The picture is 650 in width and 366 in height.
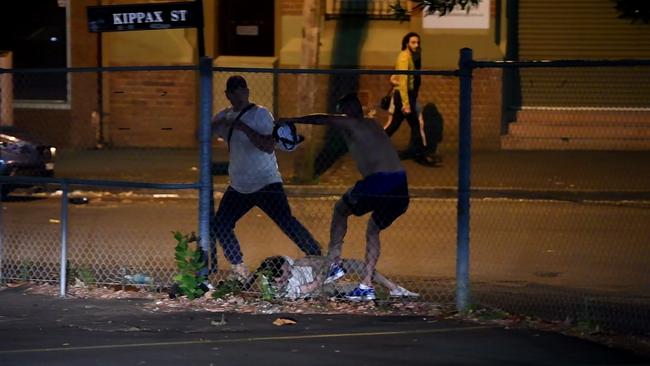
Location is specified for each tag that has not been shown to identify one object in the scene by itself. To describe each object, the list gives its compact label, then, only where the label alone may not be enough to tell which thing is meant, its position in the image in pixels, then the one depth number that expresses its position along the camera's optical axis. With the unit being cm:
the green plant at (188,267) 1683
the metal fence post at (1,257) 1866
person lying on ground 1705
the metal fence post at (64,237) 1770
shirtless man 1687
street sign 1848
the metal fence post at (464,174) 1596
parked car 2669
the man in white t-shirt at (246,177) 1759
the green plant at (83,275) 1820
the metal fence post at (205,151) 1692
